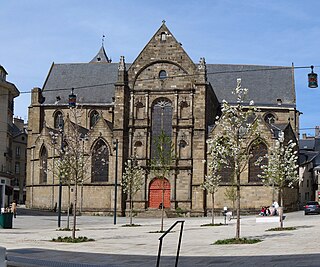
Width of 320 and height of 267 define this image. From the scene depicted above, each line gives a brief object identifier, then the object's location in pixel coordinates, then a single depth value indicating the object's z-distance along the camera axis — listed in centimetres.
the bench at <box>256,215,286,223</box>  4303
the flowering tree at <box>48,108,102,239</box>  2800
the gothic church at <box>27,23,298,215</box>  5881
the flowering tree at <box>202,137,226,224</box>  2564
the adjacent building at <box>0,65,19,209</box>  5641
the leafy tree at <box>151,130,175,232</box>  3556
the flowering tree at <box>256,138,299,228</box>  3394
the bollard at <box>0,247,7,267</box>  871
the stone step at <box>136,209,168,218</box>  5825
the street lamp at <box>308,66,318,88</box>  2509
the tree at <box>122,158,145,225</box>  4403
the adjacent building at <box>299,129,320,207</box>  8181
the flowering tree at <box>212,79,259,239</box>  2523
